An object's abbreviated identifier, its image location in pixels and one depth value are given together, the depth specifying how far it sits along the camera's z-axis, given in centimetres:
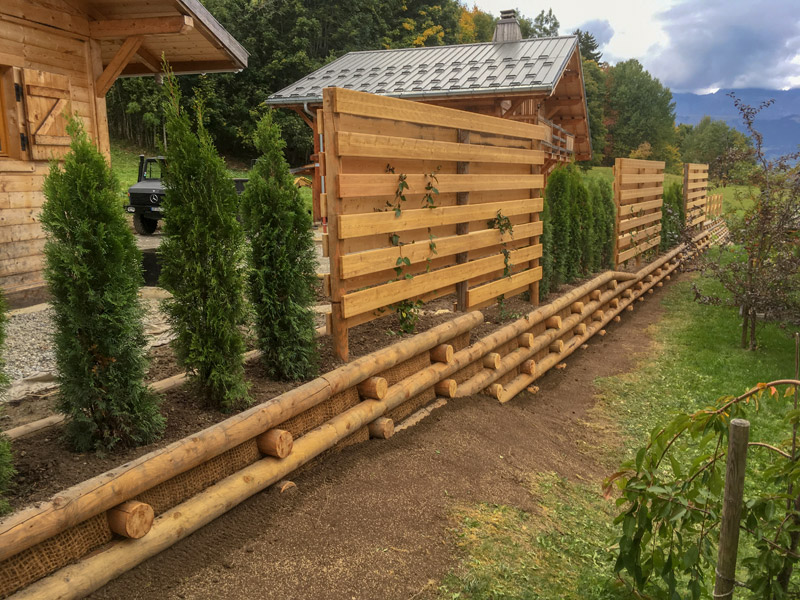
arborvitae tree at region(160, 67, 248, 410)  374
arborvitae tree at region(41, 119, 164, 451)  319
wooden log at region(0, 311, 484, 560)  260
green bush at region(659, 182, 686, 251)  1642
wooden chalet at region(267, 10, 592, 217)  1511
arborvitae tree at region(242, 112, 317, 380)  434
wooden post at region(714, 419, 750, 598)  196
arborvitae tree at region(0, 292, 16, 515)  279
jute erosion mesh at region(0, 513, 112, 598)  257
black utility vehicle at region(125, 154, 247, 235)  1605
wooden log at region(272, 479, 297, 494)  385
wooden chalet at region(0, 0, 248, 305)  798
